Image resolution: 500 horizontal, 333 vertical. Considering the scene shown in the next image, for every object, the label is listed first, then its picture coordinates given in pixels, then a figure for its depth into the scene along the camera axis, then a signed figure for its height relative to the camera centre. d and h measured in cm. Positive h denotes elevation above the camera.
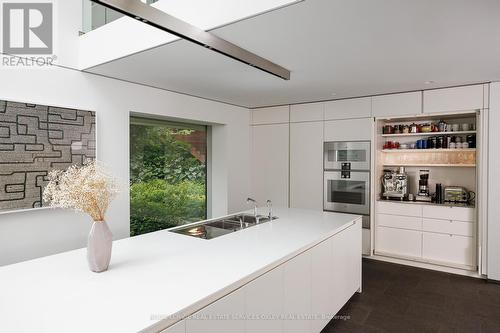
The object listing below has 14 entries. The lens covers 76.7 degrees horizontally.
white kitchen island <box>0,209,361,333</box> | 127 -60
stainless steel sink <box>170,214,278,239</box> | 263 -57
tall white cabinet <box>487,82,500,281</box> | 372 -23
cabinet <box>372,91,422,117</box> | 423 +84
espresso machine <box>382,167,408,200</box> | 466 -29
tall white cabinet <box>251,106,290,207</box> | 538 +17
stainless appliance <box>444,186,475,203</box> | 431 -40
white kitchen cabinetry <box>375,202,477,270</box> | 405 -92
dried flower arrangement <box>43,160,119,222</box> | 169 -15
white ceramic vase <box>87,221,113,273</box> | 171 -46
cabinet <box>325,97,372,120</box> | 458 +85
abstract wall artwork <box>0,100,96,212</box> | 265 +14
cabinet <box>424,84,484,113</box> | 384 +84
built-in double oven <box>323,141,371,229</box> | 463 -19
